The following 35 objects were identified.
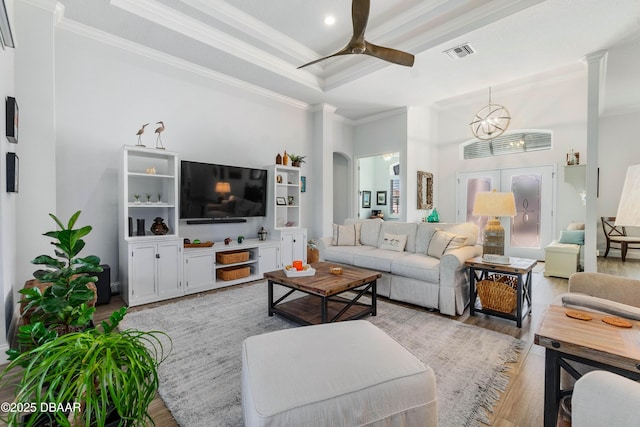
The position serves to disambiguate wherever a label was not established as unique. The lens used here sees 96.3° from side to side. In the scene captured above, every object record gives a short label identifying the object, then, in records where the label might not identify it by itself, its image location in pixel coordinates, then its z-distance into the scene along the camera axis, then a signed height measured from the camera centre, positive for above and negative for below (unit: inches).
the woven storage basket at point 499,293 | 114.0 -34.2
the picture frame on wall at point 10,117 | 90.2 +28.3
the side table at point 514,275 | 110.0 -28.7
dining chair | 180.2 -18.0
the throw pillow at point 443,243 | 135.0 -16.4
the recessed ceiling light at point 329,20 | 144.3 +96.0
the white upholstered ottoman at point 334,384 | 44.1 -29.6
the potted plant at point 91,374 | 31.3 -19.6
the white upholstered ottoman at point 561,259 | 181.6 -32.4
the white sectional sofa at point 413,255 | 122.5 -23.9
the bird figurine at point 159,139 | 148.9 +36.9
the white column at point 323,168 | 234.8 +32.5
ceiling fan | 90.8 +59.4
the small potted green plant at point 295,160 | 209.6 +34.9
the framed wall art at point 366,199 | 343.7 +10.8
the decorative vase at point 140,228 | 141.4 -10.7
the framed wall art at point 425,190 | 253.2 +16.8
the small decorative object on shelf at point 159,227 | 145.7 -10.7
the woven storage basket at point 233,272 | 165.5 -38.5
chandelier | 221.6 +68.8
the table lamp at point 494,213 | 115.3 -1.7
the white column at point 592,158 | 142.1 +25.7
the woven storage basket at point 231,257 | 165.3 -29.4
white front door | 226.7 +4.2
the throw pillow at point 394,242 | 157.5 -18.8
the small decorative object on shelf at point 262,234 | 192.4 -18.2
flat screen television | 160.7 +9.6
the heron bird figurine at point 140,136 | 140.9 +36.2
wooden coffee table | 102.8 -36.0
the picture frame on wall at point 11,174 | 91.1 +10.2
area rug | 67.4 -46.1
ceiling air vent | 144.7 +81.7
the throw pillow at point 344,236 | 174.2 -17.2
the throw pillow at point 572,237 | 194.8 -18.8
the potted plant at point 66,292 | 47.8 -15.0
